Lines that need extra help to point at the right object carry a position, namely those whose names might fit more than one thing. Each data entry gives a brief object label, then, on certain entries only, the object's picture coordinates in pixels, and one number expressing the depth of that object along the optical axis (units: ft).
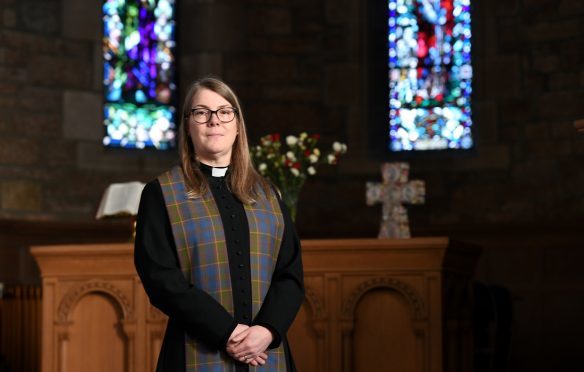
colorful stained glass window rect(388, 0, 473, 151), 45.89
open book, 31.46
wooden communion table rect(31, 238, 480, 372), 27.83
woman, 16.50
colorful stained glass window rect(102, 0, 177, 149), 46.17
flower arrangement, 33.21
